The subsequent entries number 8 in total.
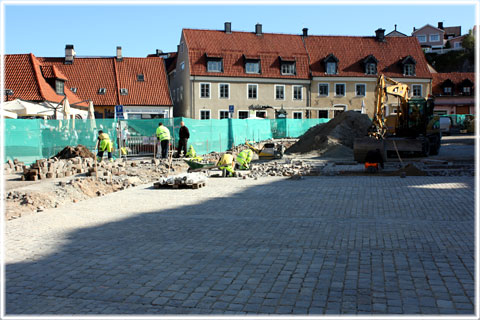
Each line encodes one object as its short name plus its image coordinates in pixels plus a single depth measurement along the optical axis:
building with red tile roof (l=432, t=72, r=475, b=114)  70.62
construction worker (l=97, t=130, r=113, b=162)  23.96
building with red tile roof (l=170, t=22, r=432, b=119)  55.41
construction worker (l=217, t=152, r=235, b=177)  18.47
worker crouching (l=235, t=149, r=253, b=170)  20.94
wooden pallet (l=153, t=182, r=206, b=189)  15.22
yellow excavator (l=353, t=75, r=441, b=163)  23.28
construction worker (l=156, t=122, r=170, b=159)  25.00
